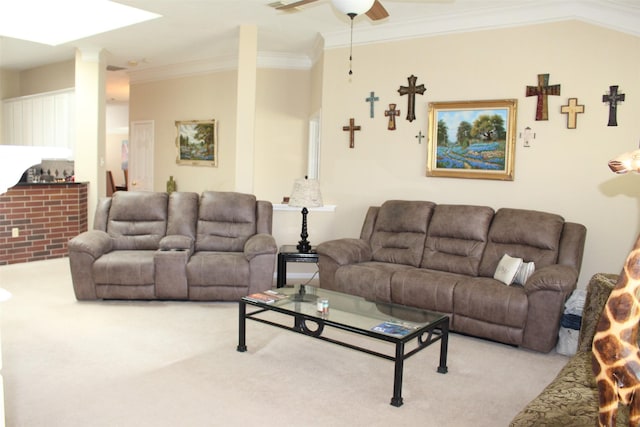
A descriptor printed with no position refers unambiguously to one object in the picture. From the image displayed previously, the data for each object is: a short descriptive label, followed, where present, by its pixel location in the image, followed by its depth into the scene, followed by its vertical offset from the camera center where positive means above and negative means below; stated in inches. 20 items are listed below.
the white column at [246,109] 221.0 +29.3
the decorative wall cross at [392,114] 211.5 +27.6
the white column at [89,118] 269.4 +28.3
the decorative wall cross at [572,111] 174.4 +25.7
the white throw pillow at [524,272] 156.6 -26.9
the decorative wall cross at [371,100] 215.8 +33.9
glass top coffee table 113.8 -34.0
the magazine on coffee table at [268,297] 138.0 -33.1
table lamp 196.2 -7.1
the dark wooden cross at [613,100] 168.0 +28.6
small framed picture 302.8 +19.7
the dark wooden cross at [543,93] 179.5 +32.3
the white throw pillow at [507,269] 156.3 -26.3
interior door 338.0 +11.7
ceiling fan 112.6 +38.7
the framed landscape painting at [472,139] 187.4 +16.8
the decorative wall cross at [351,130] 221.0 +21.5
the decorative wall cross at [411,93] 206.2 +35.8
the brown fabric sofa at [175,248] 177.8 -27.4
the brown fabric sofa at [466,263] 144.0 -27.2
